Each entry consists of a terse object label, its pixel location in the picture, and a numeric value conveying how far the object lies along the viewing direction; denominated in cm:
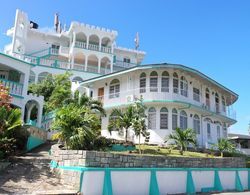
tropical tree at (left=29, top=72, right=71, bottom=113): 2611
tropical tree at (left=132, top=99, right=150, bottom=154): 1666
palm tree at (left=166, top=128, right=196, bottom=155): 1883
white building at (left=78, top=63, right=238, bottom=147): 2252
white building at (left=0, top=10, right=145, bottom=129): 3862
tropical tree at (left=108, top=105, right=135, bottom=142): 1723
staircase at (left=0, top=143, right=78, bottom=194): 938
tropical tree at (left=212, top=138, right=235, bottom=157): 2225
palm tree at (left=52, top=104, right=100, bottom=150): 1242
